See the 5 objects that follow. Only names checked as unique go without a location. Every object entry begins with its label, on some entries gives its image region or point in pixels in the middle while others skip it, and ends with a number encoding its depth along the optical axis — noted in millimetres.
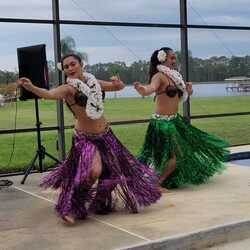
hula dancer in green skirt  6789
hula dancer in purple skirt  5410
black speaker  7289
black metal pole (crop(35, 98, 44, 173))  7496
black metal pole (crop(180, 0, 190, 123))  9773
